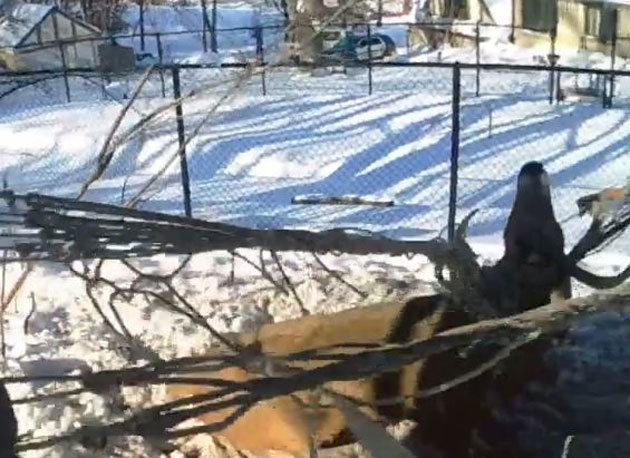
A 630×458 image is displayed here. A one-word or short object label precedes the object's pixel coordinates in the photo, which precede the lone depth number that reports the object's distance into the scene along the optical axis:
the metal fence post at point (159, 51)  19.25
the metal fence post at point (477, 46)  21.92
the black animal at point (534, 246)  3.27
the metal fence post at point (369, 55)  16.36
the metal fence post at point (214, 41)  23.73
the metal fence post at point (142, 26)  23.57
